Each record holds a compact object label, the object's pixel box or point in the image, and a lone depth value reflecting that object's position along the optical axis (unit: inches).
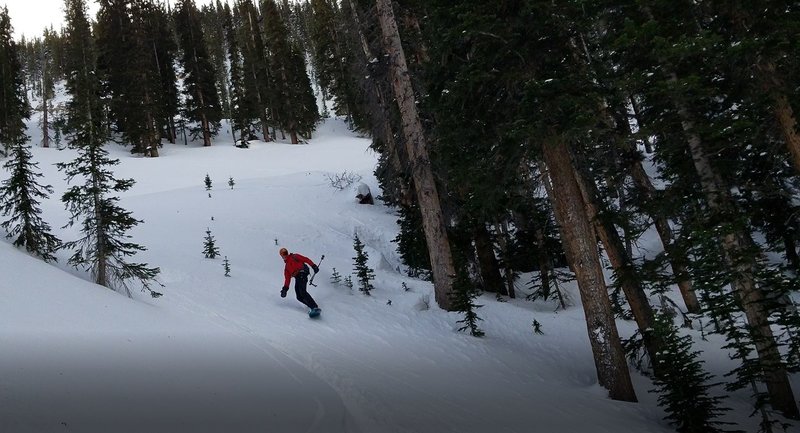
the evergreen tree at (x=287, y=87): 1806.1
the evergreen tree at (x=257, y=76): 1779.0
